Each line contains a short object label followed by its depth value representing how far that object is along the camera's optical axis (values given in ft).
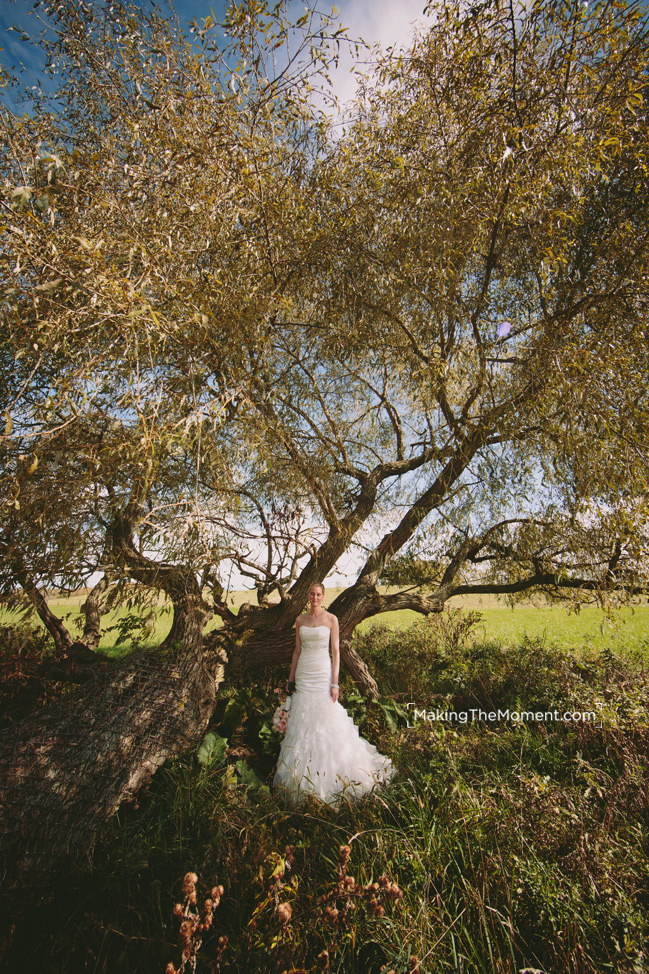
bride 11.07
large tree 9.47
